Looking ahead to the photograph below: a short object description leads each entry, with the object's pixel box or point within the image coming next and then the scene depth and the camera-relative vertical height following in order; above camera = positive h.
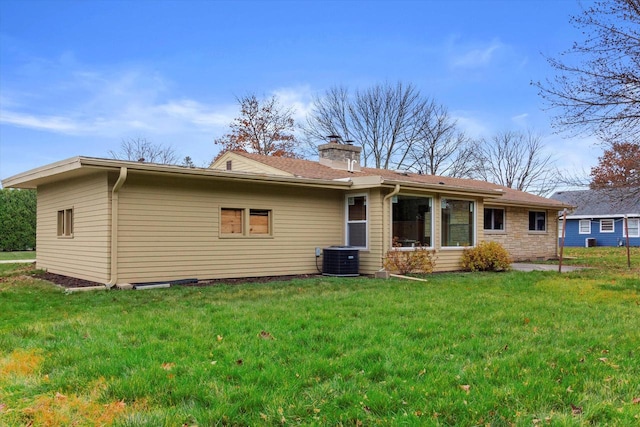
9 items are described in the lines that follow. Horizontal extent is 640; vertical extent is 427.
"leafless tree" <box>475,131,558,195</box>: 36.41 +5.08
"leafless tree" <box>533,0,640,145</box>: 8.98 +2.91
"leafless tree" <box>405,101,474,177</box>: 31.19 +5.39
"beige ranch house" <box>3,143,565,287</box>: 9.51 +0.21
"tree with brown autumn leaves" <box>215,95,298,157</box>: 30.67 +6.21
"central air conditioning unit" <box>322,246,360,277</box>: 11.59 -0.82
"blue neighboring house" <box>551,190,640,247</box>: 30.91 +0.09
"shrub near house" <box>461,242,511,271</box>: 13.30 -0.87
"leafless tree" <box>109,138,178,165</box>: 32.91 +5.21
